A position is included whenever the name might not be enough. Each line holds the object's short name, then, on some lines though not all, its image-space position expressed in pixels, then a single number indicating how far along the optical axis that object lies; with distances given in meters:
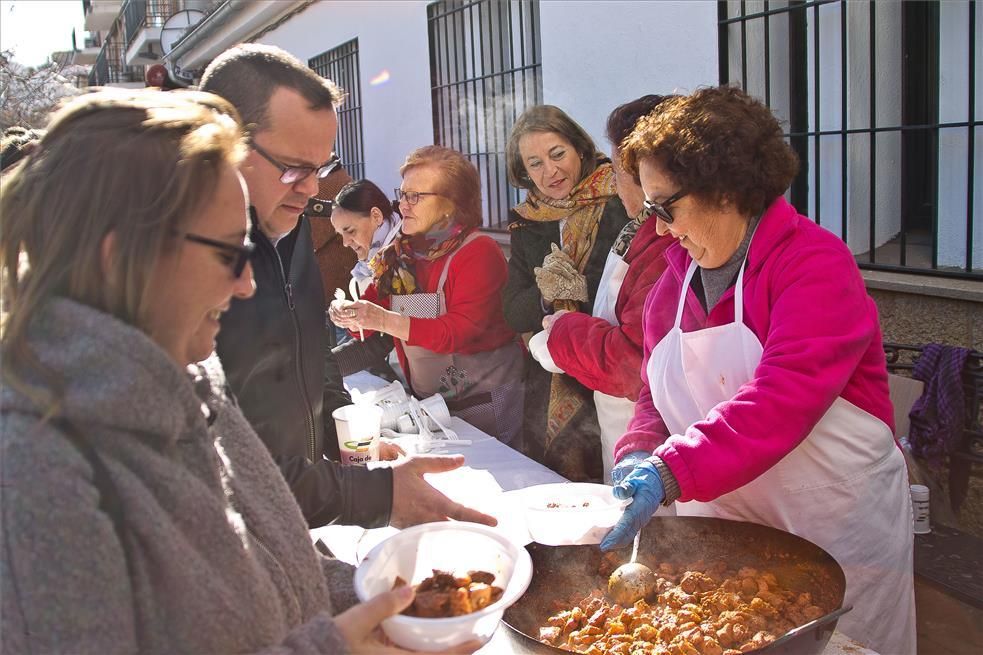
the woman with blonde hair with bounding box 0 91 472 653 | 0.92
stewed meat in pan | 1.69
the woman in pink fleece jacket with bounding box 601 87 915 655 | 1.93
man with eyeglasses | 2.04
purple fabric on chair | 3.43
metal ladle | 1.89
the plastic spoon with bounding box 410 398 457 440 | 3.33
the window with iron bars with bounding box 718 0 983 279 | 3.85
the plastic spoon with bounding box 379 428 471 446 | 3.30
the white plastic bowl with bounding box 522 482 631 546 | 1.91
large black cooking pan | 1.83
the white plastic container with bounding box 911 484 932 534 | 3.41
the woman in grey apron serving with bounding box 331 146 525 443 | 3.81
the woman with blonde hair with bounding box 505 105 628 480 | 3.41
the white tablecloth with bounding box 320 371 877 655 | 1.78
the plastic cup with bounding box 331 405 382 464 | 2.84
